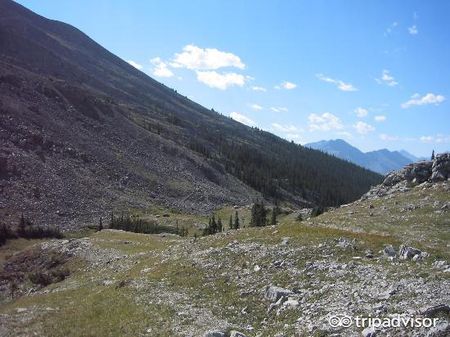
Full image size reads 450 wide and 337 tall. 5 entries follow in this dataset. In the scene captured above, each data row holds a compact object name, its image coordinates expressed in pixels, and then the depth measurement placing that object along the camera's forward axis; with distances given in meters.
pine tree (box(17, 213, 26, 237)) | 90.56
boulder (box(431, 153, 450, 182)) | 61.62
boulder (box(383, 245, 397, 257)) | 29.31
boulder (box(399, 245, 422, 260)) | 27.78
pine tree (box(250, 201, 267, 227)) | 109.62
